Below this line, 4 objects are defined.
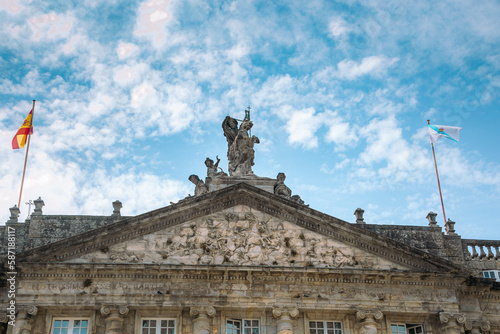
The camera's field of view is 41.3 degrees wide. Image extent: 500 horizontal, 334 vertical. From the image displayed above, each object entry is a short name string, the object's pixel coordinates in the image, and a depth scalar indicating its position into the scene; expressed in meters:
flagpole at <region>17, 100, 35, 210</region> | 23.32
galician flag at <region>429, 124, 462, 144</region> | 26.12
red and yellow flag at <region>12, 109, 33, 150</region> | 24.69
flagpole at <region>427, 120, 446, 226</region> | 25.25
